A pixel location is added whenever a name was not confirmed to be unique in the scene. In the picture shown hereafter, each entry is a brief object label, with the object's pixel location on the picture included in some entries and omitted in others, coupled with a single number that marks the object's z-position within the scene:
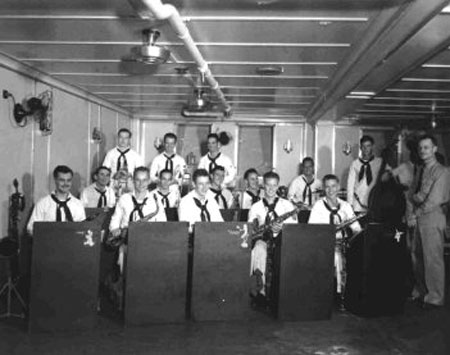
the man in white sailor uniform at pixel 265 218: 6.07
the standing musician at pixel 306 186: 9.56
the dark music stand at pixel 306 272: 5.33
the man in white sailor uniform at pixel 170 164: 8.88
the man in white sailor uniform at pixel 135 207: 6.20
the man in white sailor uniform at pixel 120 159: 8.93
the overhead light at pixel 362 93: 7.16
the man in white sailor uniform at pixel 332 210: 6.37
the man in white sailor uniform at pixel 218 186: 8.08
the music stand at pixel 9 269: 5.27
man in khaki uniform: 6.10
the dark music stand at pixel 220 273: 5.14
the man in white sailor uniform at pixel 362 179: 9.11
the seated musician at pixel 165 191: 7.40
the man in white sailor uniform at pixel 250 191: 8.32
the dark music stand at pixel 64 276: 4.66
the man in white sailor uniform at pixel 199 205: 6.42
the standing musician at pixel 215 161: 8.95
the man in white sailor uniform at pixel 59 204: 5.72
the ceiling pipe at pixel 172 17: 3.44
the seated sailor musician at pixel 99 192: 7.84
